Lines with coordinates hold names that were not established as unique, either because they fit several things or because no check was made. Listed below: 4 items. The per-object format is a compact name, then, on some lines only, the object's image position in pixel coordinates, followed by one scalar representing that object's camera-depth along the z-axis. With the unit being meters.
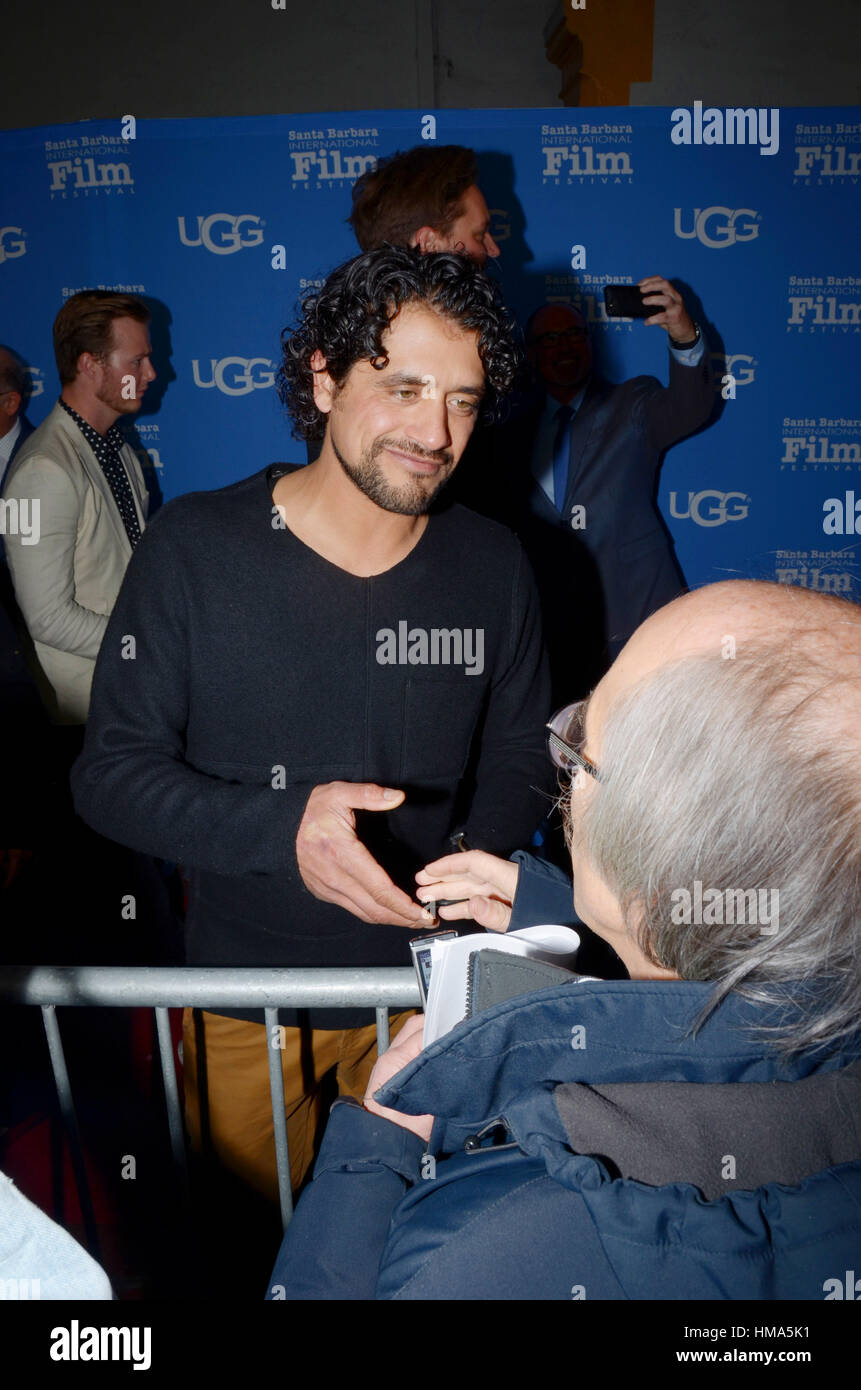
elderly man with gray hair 0.81
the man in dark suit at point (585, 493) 3.63
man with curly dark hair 1.84
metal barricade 1.54
